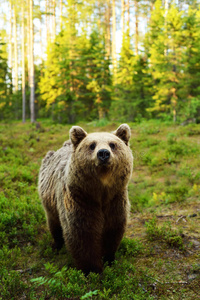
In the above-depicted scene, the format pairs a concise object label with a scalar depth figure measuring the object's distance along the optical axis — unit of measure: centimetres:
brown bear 304
